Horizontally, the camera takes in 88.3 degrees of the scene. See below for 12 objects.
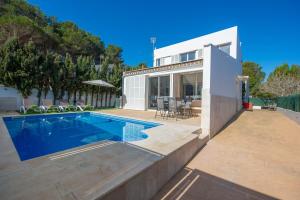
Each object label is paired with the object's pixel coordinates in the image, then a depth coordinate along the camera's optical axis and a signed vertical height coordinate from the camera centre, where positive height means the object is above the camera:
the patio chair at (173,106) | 8.85 -0.33
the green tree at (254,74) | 33.22 +6.44
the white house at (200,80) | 6.53 +1.50
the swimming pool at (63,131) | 5.23 -1.52
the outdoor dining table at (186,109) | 9.34 -0.53
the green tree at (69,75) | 13.63 +2.10
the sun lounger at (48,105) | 11.10 -0.61
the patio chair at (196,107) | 10.65 -0.44
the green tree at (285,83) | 23.97 +3.21
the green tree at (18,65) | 10.38 +2.22
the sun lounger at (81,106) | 12.89 -0.64
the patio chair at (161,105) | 9.14 -0.29
